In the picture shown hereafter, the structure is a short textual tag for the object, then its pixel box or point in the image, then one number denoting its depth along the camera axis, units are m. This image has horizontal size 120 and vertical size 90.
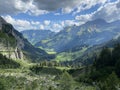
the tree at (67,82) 52.88
